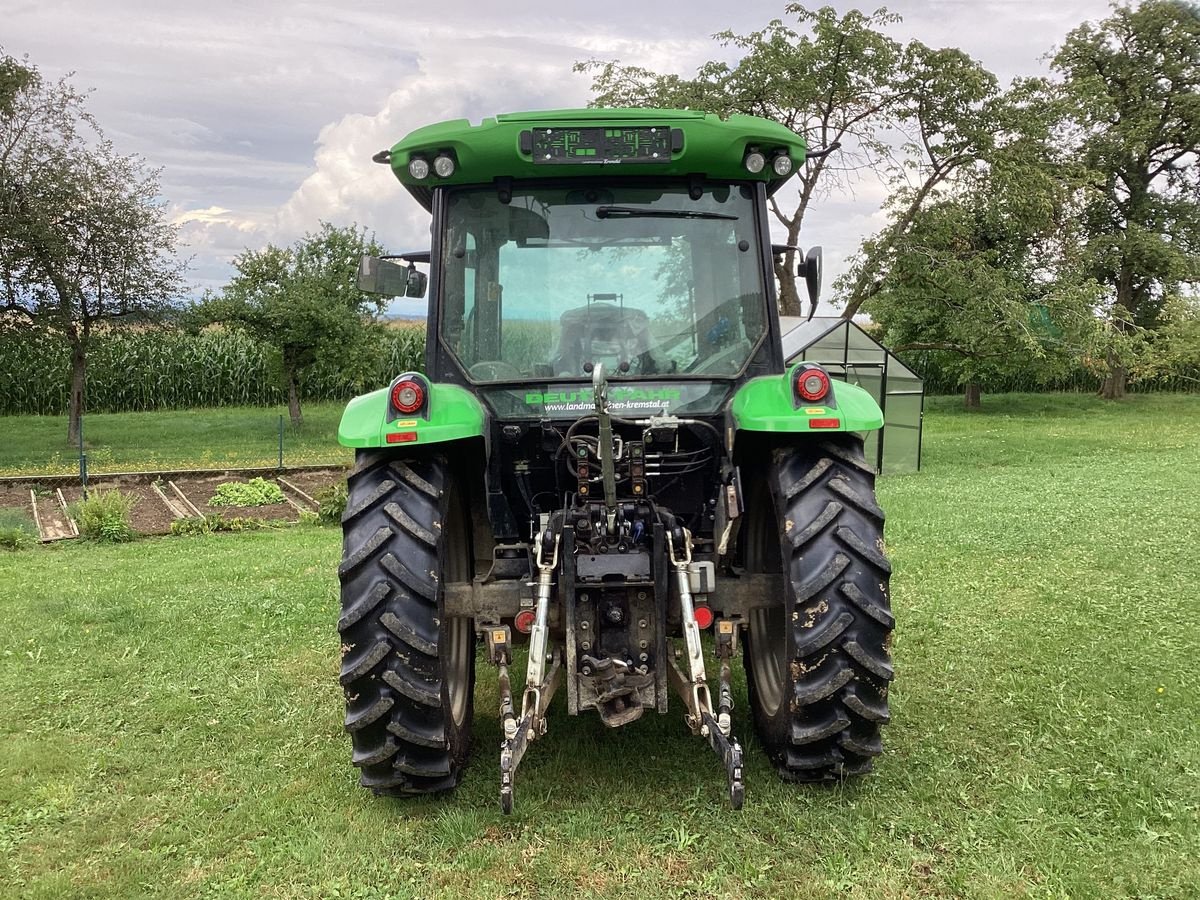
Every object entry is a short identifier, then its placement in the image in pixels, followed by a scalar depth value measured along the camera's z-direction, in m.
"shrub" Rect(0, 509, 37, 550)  9.38
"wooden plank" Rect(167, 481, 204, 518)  11.08
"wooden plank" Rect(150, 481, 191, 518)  11.01
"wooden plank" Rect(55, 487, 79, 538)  10.06
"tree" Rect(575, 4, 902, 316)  14.25
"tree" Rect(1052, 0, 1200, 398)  25.92
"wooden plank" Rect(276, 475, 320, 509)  12.00
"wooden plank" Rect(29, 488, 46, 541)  9.91
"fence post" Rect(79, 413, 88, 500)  11.89
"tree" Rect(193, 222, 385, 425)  18.47
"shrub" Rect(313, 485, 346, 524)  10.67
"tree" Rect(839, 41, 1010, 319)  14.32
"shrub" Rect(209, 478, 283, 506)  11.69
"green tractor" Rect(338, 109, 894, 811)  3.27
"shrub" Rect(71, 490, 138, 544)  9.87
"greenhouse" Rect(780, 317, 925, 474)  13.64
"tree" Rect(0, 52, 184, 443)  15.42
